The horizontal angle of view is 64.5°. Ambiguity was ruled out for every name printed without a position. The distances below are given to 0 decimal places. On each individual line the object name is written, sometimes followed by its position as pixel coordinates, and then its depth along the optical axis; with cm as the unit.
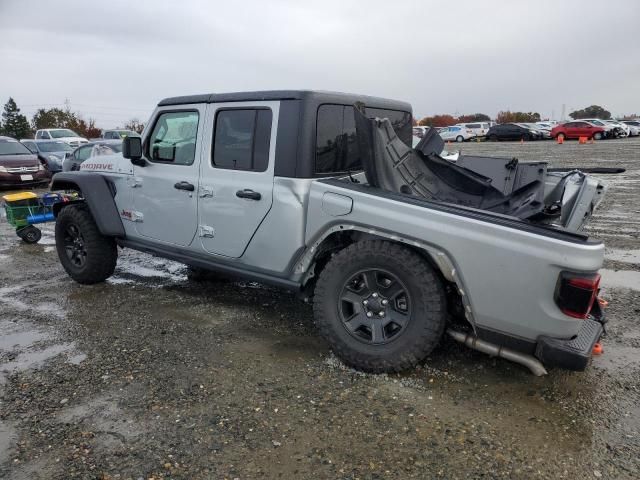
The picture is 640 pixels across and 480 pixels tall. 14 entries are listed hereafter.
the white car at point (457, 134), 4116
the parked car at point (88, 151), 1410
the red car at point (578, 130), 3566
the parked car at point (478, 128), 4119
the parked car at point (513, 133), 3872
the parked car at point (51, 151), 1716
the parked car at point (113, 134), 2673
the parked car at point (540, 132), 3897
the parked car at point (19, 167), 1463
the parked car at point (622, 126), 3728
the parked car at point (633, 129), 3941
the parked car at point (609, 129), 3618
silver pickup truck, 299
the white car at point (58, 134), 2434
